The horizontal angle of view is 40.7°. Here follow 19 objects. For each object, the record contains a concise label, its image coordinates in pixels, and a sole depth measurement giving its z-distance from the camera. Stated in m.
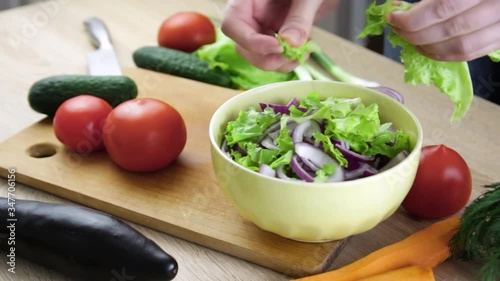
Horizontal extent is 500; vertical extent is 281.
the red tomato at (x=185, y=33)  1.94
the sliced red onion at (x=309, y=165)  1.11
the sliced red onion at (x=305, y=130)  1.17
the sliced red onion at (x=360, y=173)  1.13
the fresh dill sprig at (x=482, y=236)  1.07
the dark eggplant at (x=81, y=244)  1.06
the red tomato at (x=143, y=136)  1.37
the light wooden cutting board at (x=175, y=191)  1.18
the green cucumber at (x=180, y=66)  1.81
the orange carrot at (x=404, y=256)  1.11
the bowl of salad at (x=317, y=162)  1.07
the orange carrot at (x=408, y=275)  1.07
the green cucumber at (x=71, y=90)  1.58
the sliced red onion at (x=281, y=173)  1.11
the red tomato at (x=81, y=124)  1.45
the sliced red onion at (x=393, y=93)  1.52
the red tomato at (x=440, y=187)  1.25
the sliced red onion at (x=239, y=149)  1.19
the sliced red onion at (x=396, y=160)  1.14
